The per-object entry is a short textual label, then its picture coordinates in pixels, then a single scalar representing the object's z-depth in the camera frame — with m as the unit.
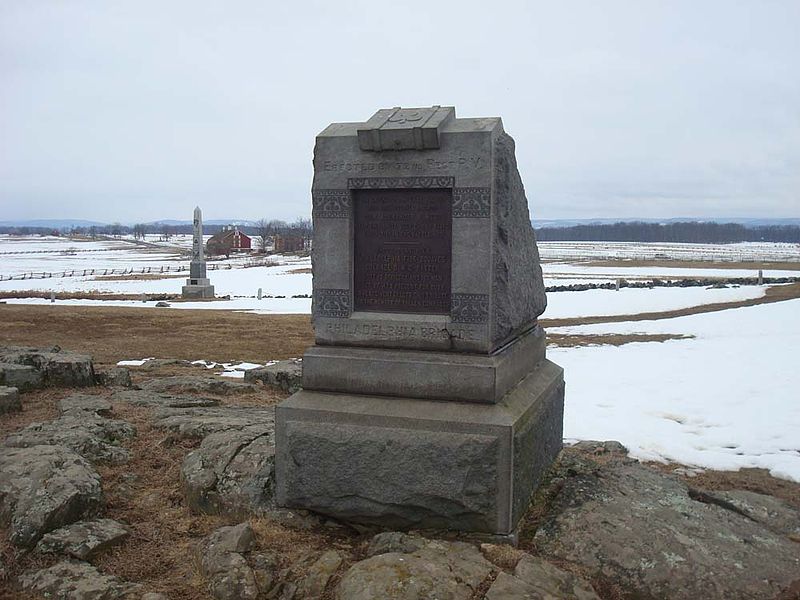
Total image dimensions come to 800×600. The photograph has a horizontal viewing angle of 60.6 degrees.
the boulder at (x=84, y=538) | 3.97
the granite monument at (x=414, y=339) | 4.35
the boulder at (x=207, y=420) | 6.14
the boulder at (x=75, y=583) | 3.60
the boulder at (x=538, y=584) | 3.50
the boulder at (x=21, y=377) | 8.06
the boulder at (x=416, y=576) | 3.47
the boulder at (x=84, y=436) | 5.46
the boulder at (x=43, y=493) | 4.08
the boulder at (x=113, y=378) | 8.73
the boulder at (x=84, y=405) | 6.88
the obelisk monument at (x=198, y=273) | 32.41
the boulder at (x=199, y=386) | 8.94
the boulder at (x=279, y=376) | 9.58
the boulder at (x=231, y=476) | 4.75
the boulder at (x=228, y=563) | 3.70
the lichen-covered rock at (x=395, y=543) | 4.08
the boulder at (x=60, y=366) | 8.48
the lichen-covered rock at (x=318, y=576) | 3.71
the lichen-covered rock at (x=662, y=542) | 3.87
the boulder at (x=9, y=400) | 7.05
